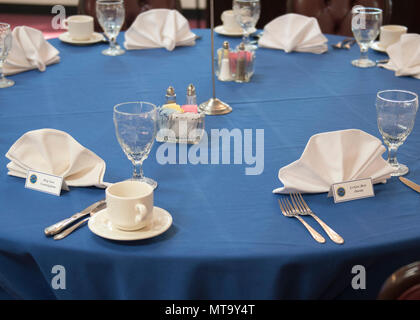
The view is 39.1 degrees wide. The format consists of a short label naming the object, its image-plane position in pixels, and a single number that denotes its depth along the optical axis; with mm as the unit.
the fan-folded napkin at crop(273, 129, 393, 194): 1263
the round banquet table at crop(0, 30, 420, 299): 1054
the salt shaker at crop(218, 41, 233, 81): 2031
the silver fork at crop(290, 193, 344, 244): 1079
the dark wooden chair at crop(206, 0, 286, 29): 4191
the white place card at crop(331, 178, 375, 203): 1229
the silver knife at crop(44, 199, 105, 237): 1097
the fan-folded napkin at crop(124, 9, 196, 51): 2422
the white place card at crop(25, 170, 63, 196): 1254
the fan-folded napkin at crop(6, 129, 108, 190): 1303
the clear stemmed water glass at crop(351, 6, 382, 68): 2178
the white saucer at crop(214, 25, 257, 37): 2602
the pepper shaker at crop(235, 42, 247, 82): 2004
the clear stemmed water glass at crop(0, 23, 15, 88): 1905
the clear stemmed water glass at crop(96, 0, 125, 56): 2283
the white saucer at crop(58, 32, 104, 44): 2482
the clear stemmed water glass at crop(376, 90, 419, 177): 1327
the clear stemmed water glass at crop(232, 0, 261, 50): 2303
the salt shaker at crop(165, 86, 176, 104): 1702
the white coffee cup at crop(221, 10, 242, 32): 2612
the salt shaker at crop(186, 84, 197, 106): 1729
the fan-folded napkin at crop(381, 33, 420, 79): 2066
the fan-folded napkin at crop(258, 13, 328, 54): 2379
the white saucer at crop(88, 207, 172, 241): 1072
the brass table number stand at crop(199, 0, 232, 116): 1739
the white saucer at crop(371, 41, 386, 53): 2365
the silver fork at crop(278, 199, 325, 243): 1083
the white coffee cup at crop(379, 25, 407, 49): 2336
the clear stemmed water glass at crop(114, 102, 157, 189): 1246
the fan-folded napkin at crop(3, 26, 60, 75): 2115
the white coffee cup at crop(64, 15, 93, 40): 2488
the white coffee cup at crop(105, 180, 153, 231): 1062
